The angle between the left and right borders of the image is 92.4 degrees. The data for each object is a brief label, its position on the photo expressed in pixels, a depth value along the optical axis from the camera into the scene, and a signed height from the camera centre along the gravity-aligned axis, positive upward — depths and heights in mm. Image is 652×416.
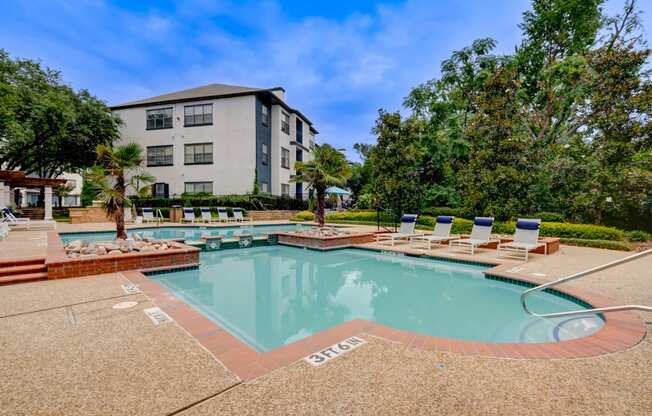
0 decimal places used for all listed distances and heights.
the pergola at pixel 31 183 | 15867 +1007
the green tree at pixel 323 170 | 12219 +1231
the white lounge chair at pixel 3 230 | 10869 -1123
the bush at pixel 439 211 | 17719 -542
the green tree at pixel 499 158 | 12047 +1731
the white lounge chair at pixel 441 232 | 10802 -1065
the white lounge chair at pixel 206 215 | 20516 -947
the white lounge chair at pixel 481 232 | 9773 -953
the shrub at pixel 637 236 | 11938 -1268
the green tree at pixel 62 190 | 34656 +1109
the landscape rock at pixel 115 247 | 7086 -1155
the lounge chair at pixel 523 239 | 9039 -1076
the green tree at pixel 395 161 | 14602 +1950
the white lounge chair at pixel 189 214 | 20444 -879
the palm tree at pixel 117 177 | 8445 +651
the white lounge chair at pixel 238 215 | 20922 -946
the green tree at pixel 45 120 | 19516 +5488
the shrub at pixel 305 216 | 23531 -1128
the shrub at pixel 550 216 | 14496 -644
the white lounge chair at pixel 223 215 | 20631 -949
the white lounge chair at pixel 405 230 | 11810 -1086
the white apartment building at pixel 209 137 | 24750 +5311
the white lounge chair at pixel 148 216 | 20406 -1014
